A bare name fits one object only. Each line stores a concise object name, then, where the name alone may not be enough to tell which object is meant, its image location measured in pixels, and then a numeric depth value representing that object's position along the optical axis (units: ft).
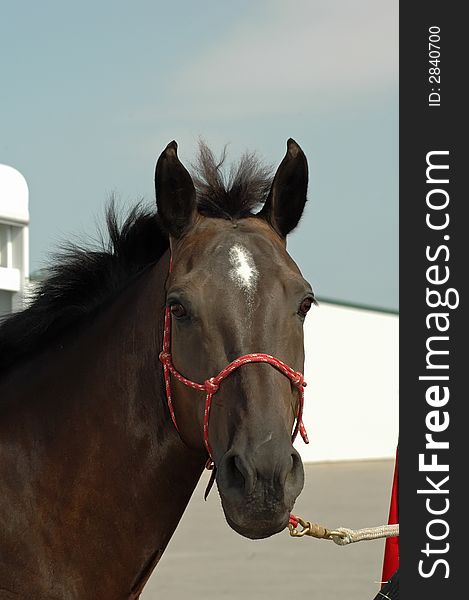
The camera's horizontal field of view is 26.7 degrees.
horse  9.50
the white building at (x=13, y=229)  28.40
